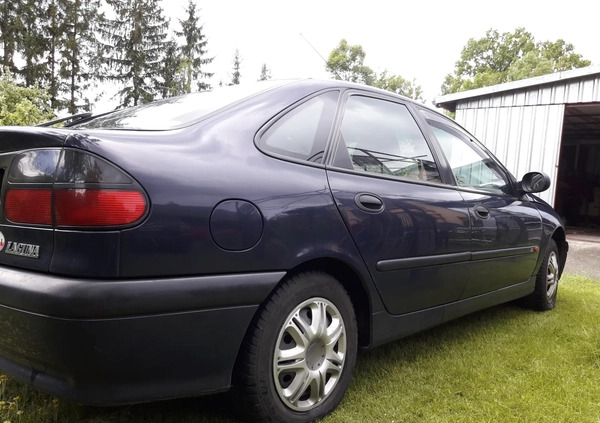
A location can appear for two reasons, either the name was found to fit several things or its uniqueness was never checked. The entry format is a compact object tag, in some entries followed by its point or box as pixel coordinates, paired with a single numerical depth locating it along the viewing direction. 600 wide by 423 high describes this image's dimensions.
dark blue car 1.37
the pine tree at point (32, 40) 22.70
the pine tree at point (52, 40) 24.41
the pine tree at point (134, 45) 28.11
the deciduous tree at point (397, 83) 50.94
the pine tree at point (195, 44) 31.94
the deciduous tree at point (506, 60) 39.16
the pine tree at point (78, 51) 25.03
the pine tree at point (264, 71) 56.59
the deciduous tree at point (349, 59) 46.91
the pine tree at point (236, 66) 48.70
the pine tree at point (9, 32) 21.77
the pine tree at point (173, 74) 29.61
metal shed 9.59
